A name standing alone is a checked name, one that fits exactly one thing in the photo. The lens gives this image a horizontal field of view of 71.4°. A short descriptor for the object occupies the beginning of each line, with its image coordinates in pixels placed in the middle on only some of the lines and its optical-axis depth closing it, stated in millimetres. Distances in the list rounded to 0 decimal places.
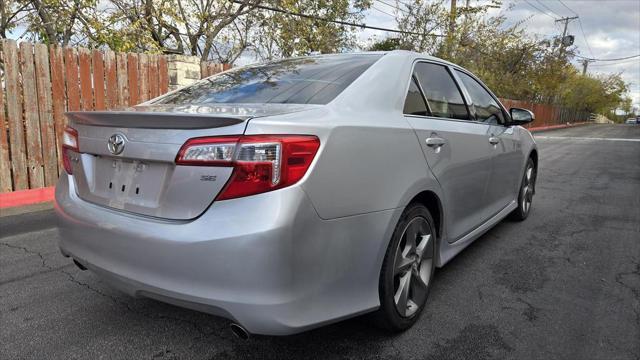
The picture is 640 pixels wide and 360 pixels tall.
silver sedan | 1736
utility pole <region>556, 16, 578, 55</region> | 41041
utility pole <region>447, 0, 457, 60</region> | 20672
